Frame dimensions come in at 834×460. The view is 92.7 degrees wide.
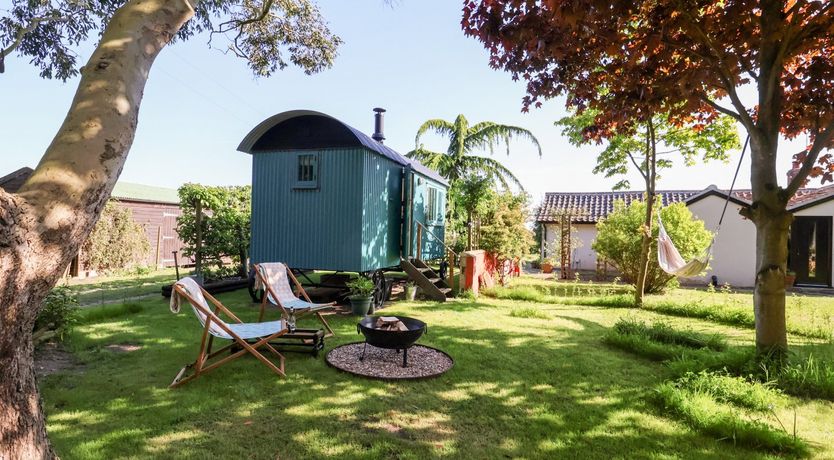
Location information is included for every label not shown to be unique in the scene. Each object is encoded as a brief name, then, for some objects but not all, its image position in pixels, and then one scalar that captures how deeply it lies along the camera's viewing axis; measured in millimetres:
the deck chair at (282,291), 5977
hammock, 6505
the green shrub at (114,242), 12234
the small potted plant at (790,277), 12818
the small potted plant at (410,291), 9568
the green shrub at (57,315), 5164
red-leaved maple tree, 4230
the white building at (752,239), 13500
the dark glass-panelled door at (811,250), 13477
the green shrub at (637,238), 11406
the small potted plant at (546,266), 17344
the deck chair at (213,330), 4137
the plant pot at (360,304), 7676
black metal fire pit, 4652
